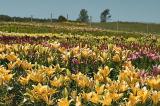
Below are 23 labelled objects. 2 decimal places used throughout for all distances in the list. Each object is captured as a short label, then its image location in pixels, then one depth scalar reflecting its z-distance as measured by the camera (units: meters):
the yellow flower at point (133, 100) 4.88
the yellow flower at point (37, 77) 6.04
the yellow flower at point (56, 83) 5.77
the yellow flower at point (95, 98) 5.07
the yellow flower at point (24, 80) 6.04
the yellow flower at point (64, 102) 4.88
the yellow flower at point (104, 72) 6.27
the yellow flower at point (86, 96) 5.19
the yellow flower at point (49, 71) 6.39
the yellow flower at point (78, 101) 4.94
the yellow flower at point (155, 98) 5.00
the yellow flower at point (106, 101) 4.91
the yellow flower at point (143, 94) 5.01
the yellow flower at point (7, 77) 6.00
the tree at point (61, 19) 83.40
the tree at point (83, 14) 135.14
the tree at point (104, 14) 130.54
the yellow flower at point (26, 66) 7.32
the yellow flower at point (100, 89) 5.37
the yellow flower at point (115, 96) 5.07
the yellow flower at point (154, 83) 5.56
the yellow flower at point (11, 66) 7.21
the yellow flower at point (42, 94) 5.21
